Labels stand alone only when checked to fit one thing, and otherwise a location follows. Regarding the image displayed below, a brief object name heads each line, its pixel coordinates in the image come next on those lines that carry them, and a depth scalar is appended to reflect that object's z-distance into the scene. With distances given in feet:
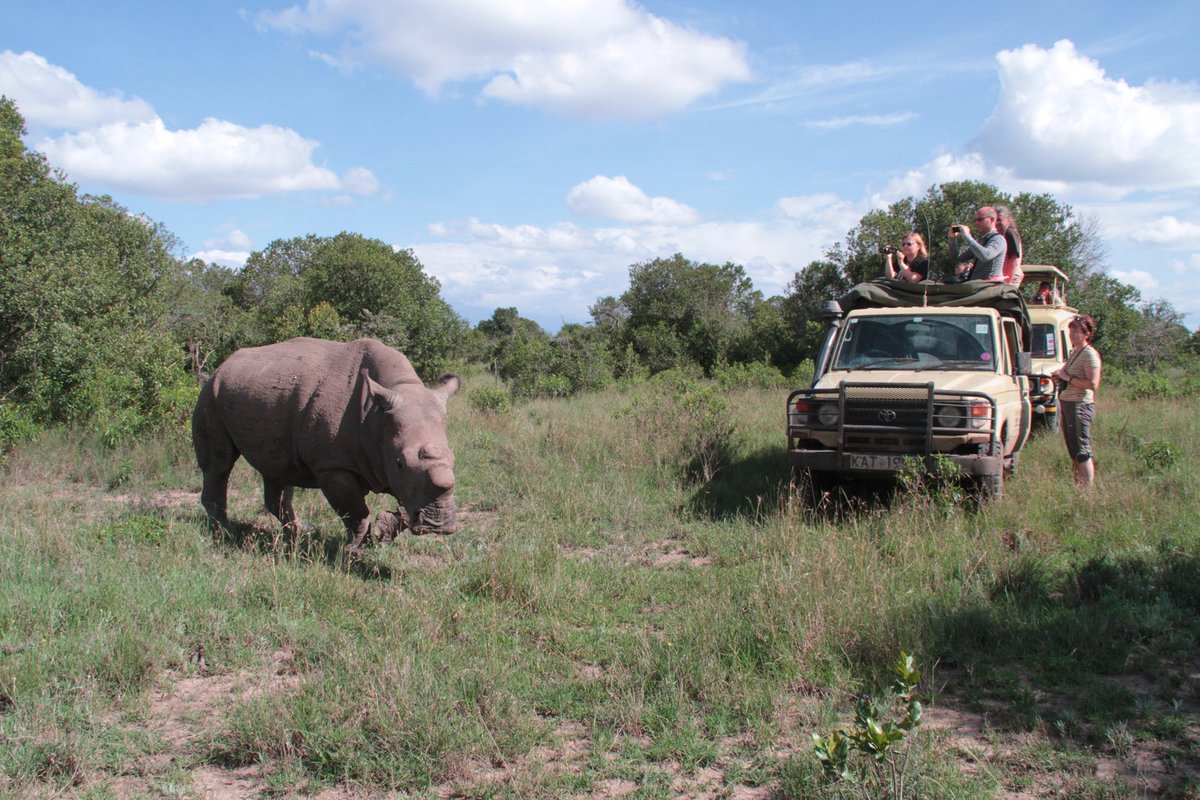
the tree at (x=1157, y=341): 81.41
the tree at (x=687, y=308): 98.32
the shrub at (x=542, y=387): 63.21
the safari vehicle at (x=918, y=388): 24.71
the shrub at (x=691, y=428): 34.73
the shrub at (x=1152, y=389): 50.12
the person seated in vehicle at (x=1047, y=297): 42.29
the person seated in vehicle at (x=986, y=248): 31.68
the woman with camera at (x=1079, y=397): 27.22
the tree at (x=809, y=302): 86.50
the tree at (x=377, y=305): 71.87
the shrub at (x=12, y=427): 34.53
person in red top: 32.71
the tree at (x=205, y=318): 94.63
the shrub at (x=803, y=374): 62.23
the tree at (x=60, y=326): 36.96
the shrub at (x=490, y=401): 47.50
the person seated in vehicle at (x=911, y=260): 34.60
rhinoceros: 20.12
